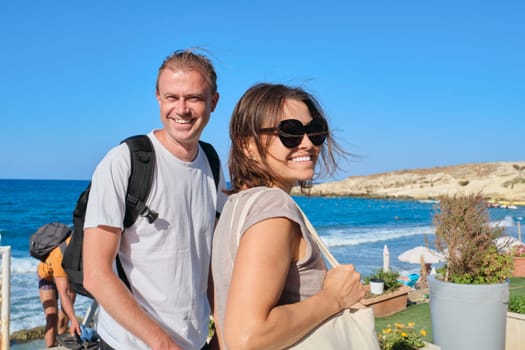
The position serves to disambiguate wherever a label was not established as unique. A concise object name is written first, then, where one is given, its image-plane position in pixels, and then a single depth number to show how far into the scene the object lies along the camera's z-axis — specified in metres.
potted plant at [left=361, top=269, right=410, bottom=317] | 8.38
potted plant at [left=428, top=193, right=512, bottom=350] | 4.68
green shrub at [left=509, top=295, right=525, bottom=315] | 6.06
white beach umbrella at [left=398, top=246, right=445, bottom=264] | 15.84
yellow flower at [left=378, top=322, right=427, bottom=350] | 4.52
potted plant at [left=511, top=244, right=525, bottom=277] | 10.98
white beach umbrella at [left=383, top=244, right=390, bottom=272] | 12.50
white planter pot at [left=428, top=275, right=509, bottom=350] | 4.67
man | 1.92
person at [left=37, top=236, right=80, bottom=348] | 5.46
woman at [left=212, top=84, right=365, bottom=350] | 1.30
